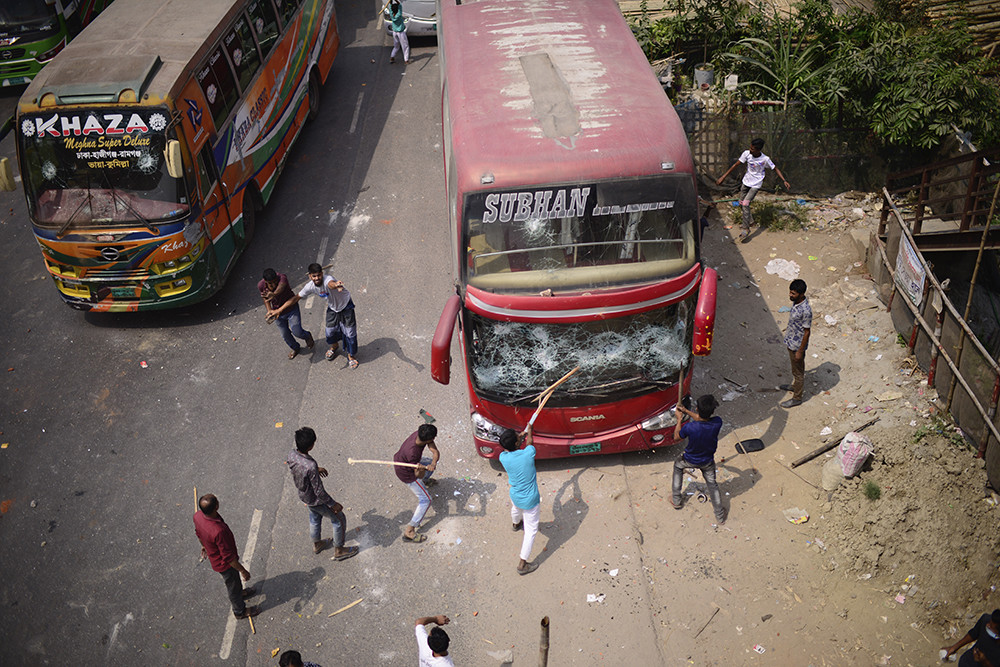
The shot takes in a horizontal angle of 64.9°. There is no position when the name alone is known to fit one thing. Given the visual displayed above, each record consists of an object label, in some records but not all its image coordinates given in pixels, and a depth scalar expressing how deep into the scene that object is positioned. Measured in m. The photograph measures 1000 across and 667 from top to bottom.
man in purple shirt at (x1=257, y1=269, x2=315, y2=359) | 9.36
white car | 15.93
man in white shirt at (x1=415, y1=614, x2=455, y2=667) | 5.41
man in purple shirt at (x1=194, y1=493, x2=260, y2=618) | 6.49
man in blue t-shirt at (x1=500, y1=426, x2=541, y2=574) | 6.75
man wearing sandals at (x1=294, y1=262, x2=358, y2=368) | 9.11
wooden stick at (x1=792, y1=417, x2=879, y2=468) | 8.25
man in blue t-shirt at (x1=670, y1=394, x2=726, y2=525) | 7.18
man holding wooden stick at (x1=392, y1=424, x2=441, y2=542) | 7.13
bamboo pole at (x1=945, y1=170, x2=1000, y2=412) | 7.94
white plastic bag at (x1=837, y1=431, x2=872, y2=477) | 7.62
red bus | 7.03
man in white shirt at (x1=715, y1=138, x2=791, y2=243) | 11.07
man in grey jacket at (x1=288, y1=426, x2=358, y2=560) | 6.90
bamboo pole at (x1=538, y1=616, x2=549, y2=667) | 5.58
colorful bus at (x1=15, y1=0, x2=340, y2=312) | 9.50
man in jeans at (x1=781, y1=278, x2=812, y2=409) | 8.40
